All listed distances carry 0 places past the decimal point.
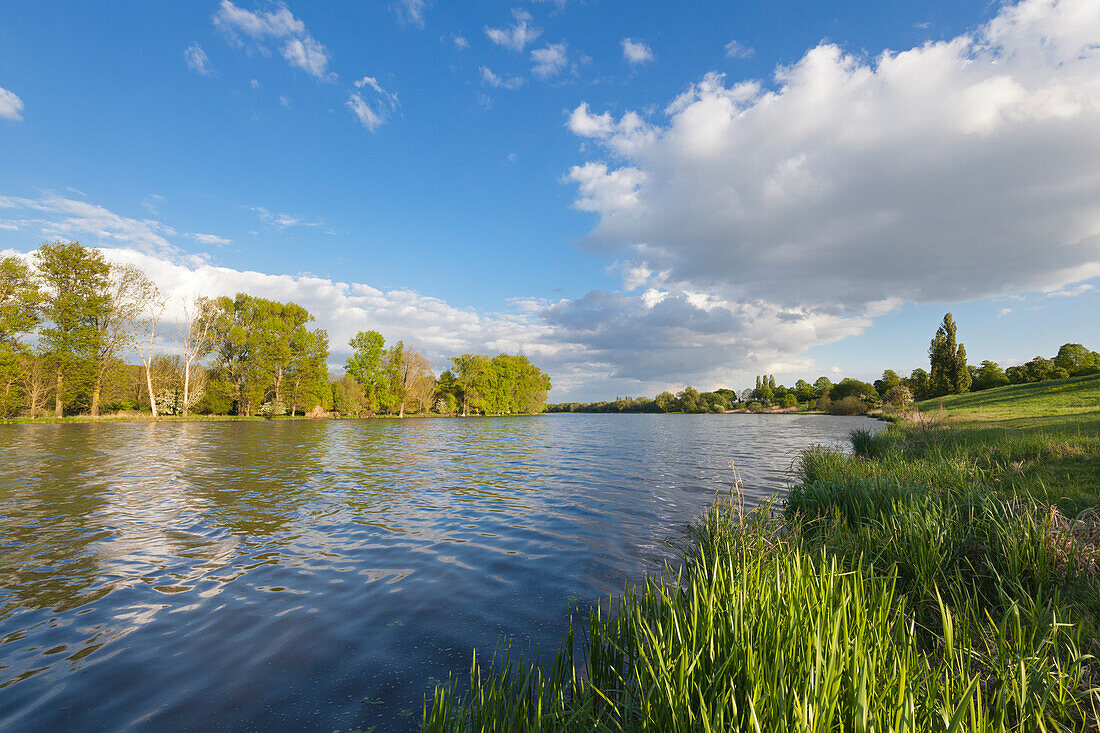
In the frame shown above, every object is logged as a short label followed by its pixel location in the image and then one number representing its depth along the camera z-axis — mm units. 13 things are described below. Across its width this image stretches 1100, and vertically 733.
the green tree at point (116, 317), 44875
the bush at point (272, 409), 61031
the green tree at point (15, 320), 38094
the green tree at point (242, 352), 58594
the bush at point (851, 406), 76750
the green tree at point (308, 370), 64625
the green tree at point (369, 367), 77062
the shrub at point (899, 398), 47219
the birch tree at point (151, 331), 45906
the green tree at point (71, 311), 41938
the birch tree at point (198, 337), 51131
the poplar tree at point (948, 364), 66150
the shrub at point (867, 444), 17980
